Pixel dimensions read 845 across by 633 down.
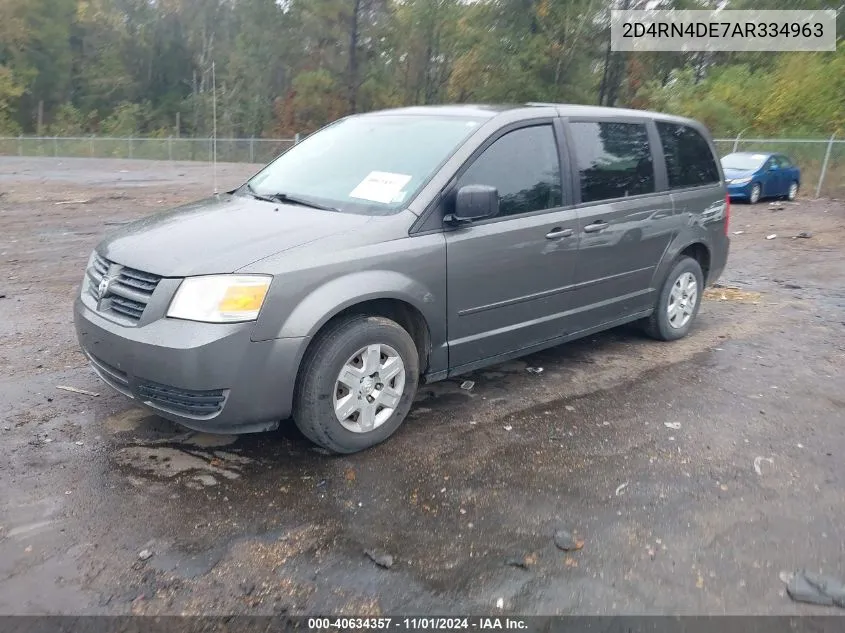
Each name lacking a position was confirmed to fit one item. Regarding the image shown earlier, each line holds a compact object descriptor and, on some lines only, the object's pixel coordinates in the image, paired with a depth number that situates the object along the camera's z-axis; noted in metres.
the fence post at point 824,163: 20.04
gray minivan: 3.45
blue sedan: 17.91
